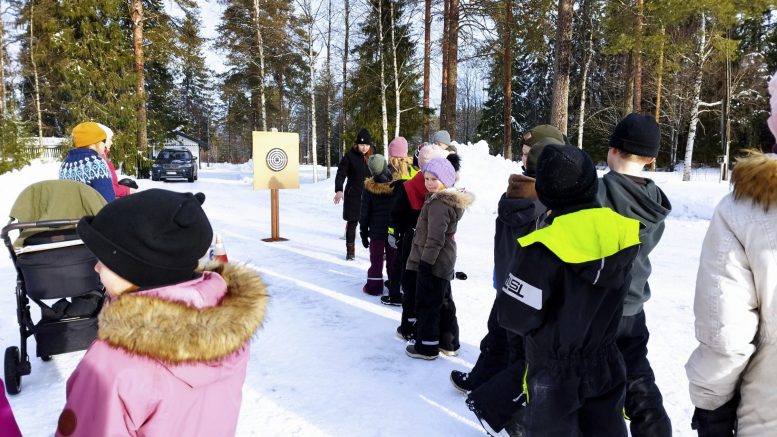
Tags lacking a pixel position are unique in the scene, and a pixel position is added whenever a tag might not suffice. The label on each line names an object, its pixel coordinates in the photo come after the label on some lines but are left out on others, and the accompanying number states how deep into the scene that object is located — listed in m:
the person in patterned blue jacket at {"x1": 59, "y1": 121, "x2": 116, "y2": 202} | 4.04
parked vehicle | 23.56
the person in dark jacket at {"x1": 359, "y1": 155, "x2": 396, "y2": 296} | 5.83
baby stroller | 3.37
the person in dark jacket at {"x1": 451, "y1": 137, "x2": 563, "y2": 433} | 2.60
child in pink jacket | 1.28
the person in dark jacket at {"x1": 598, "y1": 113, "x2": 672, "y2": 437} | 2.49
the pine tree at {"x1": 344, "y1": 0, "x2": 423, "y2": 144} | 22.47
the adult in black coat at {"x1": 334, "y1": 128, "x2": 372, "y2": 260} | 7.59
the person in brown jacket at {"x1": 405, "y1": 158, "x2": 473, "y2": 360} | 3.87
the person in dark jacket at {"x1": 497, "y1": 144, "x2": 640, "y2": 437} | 1.94
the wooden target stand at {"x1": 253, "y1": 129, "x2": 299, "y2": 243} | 9.02
